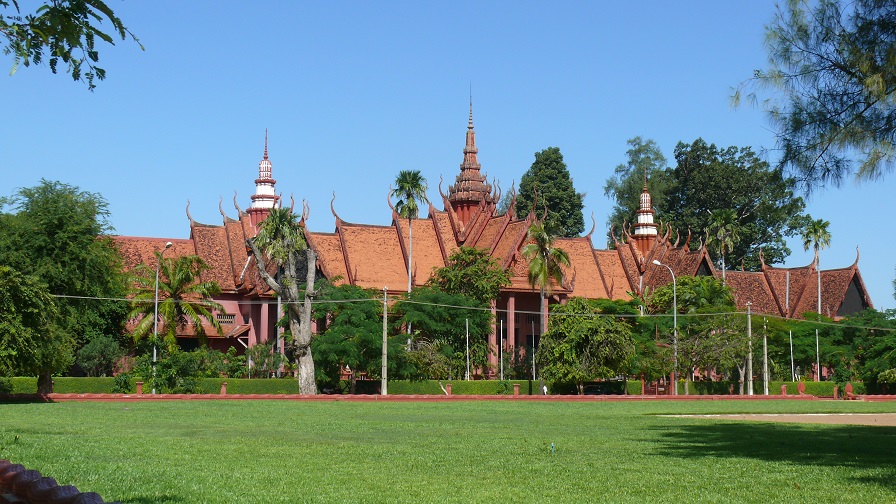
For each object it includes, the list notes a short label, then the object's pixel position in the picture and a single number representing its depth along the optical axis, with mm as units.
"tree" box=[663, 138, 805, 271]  88625
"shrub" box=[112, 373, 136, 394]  45250
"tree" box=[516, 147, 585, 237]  86625
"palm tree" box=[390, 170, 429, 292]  59062
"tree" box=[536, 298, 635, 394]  51281
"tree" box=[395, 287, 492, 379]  53094
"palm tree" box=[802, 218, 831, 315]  74062
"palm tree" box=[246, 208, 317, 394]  47219
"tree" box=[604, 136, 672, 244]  93438
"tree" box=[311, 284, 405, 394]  49062
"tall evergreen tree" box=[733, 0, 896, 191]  15422
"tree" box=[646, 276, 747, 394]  54469
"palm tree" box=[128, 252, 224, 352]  51938
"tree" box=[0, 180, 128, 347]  44875
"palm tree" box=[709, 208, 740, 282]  72938
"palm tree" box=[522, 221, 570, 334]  53844
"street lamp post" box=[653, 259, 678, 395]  52919
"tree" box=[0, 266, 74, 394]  35125
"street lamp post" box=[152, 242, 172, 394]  46219
